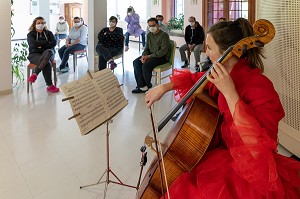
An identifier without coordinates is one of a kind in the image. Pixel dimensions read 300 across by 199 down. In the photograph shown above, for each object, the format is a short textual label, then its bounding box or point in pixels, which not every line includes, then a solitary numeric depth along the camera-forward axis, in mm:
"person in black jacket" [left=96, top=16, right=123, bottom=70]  5906
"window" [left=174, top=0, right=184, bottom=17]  10727
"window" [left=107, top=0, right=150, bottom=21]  12286
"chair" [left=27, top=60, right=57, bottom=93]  5078
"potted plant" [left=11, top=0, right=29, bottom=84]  5379
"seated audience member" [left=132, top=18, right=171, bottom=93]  4961
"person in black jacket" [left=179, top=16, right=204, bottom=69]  7234
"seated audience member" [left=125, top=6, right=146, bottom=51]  9758
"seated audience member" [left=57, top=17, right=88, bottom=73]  6512
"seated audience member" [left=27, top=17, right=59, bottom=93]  5023
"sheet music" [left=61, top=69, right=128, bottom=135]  1744
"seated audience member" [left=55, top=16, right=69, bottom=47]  9086
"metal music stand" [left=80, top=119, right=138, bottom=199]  2183
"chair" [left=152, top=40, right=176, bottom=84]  4891
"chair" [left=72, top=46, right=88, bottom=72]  6508
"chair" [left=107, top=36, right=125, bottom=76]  5958
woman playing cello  1197
